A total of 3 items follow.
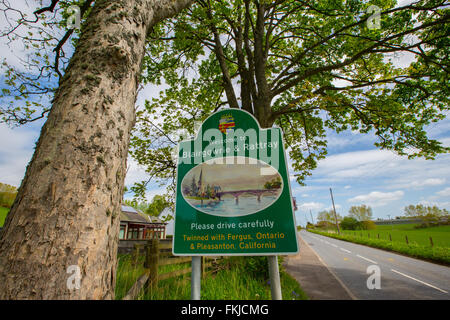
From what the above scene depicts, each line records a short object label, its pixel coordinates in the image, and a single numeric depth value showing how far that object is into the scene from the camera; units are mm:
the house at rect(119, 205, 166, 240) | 23555
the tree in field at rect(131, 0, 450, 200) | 5680
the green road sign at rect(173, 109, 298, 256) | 1981
